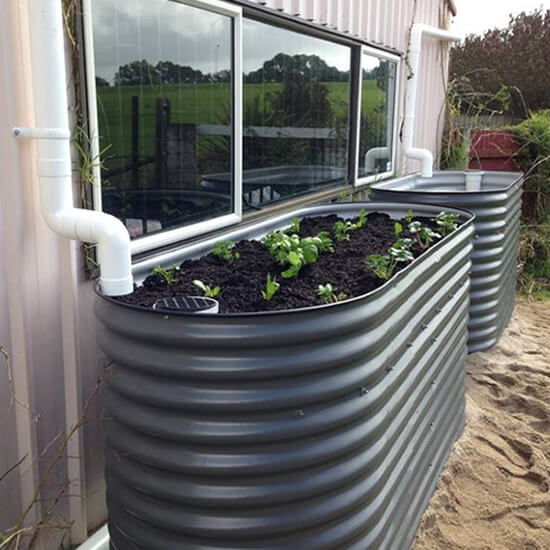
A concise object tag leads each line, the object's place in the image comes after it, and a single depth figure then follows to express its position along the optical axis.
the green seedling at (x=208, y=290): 2.07
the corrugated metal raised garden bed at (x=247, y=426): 1.65
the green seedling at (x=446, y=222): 3.22
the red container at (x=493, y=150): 8.27
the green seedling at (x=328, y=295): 2.01
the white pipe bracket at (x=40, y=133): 2.02
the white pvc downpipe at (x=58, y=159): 1.97
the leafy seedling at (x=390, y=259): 2.32
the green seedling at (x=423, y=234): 2.91
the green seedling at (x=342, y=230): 3.11
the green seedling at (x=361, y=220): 3.38
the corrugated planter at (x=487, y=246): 4.40
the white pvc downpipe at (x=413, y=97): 6.18
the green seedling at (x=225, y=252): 2.66
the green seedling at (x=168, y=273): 2.28
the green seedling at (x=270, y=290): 2.04
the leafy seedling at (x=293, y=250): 2.37
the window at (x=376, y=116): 5.39
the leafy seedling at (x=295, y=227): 3.19
